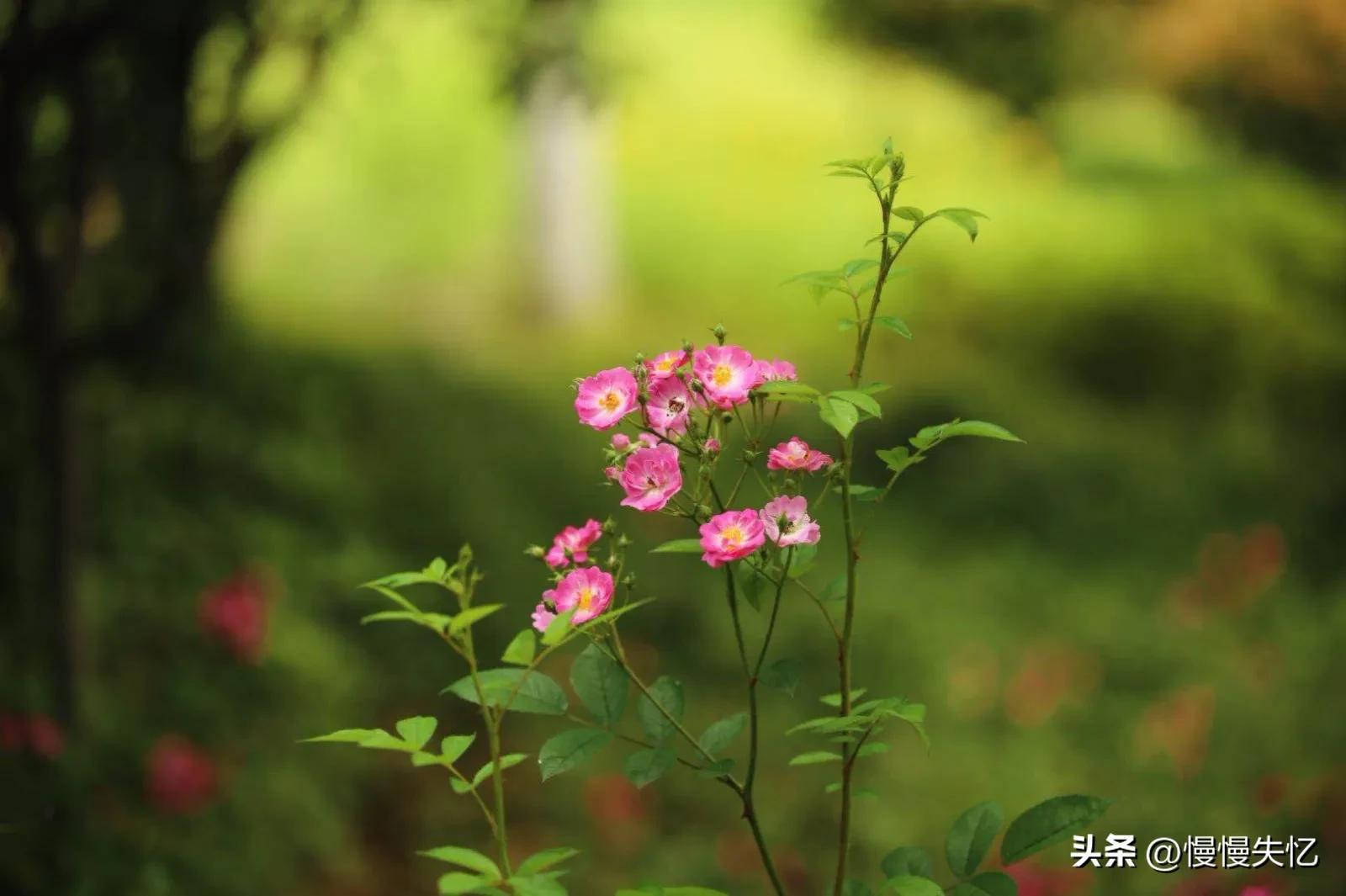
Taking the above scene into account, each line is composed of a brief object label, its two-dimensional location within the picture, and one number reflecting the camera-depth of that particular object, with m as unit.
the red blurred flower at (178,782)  5.18
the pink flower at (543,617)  2.93
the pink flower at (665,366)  2.94
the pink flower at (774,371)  2.94
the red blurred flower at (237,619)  5.94
